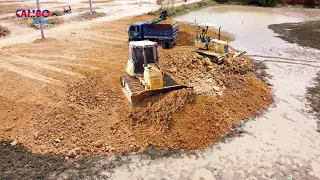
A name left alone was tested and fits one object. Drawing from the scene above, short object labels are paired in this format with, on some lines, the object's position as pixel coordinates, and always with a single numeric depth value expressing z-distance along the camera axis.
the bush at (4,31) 23.21
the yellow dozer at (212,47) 17.83
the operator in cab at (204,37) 18.38
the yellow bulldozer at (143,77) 11.25
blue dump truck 20.23
